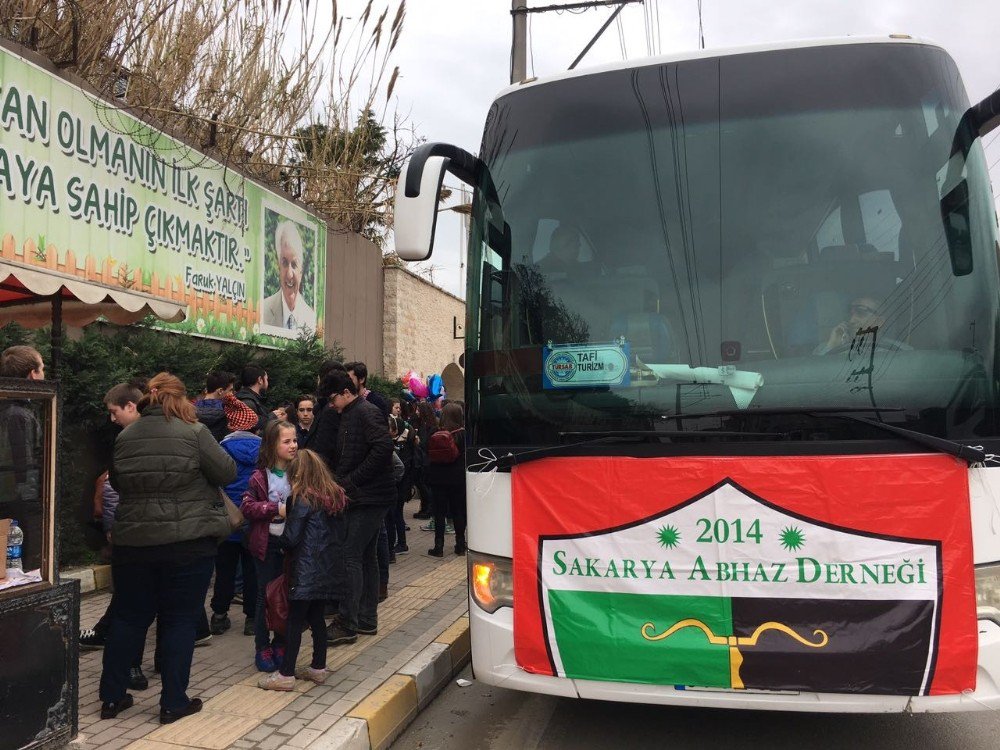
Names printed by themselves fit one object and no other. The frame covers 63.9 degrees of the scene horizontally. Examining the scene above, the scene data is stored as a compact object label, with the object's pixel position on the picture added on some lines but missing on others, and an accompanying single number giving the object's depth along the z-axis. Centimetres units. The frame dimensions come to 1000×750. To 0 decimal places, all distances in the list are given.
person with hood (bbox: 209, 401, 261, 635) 533
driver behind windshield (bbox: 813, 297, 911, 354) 329
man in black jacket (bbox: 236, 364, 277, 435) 612
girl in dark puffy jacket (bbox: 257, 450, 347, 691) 429
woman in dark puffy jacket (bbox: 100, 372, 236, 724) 385
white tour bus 315
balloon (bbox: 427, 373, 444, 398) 1350
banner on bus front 312
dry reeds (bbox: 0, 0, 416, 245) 888
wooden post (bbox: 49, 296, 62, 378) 501
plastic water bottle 338
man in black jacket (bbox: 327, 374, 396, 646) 514
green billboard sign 743
